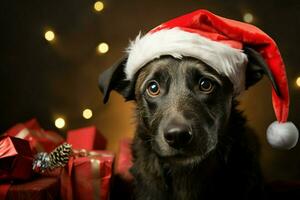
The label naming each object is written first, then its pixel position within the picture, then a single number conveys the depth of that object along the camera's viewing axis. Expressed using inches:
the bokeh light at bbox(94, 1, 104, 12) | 81.0
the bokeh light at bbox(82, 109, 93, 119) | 86.0
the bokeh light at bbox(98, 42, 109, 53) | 83.0
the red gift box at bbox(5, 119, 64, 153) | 70.3
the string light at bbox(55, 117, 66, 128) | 86.4
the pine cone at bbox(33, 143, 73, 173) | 61.9
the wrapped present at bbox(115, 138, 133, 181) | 73.0
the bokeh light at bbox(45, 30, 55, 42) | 82.2
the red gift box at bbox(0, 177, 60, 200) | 57.4
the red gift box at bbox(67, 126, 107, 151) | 77.7
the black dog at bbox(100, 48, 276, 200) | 55.7
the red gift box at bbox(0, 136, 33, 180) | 58.5
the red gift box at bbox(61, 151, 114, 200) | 63.6
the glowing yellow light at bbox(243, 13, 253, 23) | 78.9
